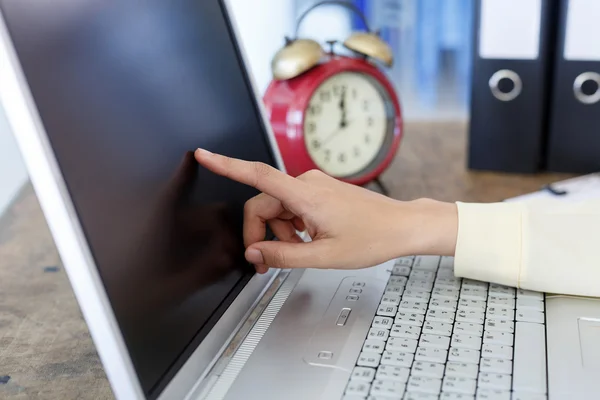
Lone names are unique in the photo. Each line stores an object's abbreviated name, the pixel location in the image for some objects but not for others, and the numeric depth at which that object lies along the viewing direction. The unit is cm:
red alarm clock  86
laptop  42
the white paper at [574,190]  86
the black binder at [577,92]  94
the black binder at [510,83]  95
